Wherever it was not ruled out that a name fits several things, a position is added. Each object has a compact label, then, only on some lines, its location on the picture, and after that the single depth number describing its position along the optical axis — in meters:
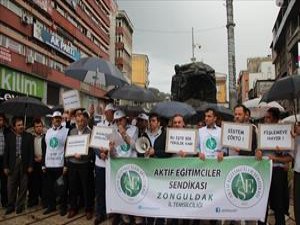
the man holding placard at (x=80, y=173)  6.35
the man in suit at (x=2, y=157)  7.11
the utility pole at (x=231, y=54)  10.04
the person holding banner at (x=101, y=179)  6.08
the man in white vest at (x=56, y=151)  6.80
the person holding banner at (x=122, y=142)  5.57
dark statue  11.28
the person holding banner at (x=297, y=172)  5.14
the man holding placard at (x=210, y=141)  5.38
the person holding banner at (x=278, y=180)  5.28
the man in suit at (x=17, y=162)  6.95
